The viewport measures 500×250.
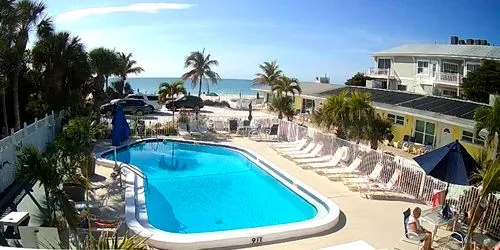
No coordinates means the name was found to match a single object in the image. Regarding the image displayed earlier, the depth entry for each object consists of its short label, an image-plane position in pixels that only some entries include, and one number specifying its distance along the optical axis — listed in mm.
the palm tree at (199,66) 43656
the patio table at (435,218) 9141
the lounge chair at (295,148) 18405
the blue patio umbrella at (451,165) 9305
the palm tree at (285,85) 26688
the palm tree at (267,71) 38750
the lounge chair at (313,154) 17000
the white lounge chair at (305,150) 17744
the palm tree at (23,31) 15942
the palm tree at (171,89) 26234
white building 34719
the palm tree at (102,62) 25500
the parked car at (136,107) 30922
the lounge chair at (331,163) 15280
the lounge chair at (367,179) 13078
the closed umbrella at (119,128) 16252
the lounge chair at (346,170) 14242
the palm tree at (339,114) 16969
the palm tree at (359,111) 16625
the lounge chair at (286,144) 19406
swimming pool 9023
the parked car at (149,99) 32309
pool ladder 13545
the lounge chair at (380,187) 12391
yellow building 19609
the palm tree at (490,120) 13711
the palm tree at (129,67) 38625
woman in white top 8328
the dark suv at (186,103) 33875
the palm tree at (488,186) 7539
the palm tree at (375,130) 16953
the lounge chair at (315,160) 16141
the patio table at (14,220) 6758
